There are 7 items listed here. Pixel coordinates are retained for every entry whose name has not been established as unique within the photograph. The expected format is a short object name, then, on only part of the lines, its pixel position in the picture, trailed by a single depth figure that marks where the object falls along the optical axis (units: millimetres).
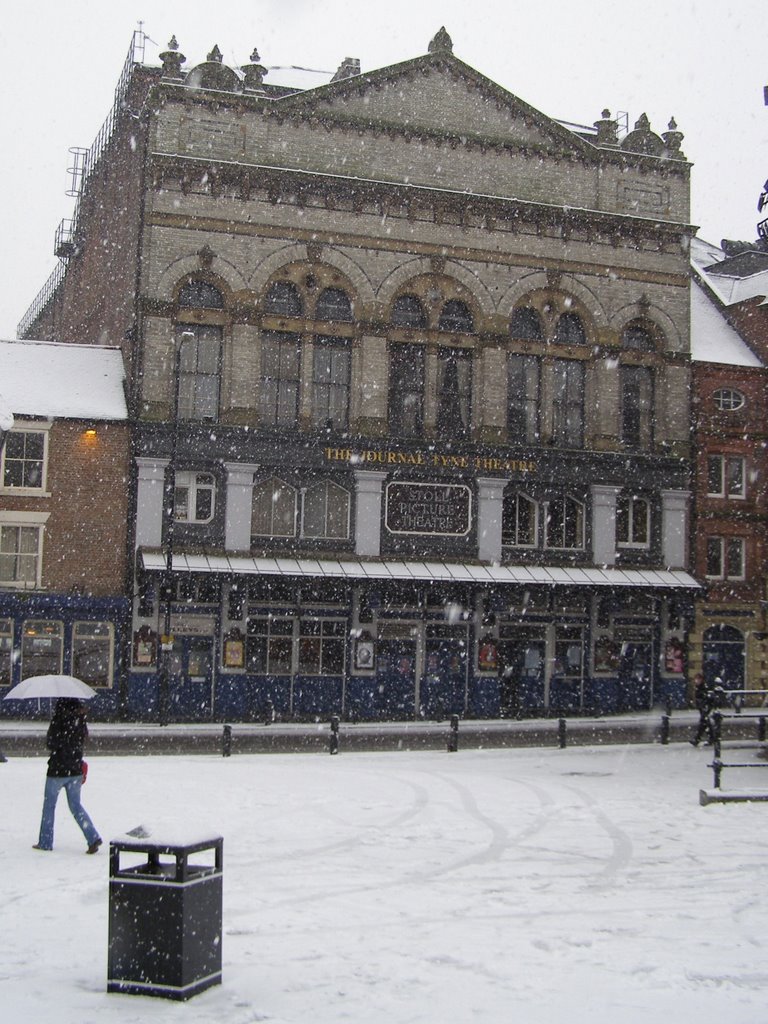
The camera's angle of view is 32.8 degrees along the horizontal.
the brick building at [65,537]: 33312
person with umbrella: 13492
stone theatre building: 34688
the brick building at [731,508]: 40312
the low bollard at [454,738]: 25469
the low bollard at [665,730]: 27772
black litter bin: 8672
